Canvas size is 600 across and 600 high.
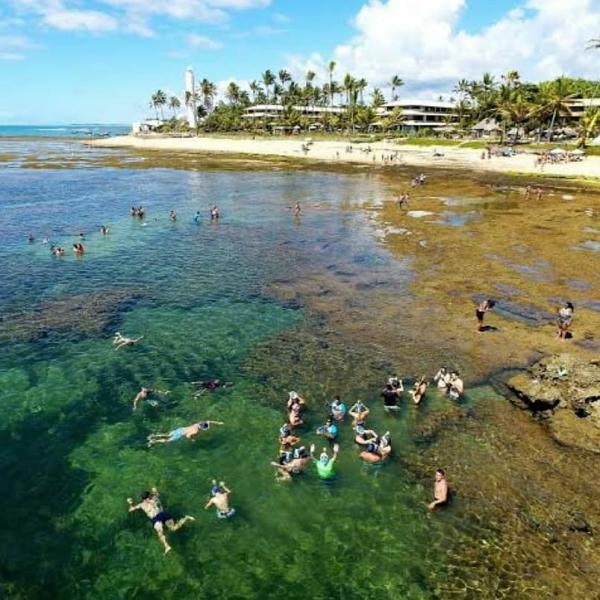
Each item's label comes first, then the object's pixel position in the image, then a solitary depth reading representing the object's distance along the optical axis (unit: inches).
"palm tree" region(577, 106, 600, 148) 3731.8
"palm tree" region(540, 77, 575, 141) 4092.0
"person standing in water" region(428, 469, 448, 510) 635.5
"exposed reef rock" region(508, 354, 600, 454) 759.7
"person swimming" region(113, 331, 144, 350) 1040.8
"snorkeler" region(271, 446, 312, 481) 694.5
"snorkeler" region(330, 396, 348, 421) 799.1
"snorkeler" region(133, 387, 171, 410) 841.7
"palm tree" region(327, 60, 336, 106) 6678.2
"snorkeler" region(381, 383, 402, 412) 820.0
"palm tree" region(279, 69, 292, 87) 7600.9
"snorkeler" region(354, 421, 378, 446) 746.2
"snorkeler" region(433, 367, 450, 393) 864.3
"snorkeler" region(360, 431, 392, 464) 717.3
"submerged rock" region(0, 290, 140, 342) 1096.9
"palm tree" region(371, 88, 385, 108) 6373.0
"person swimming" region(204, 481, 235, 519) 625.0
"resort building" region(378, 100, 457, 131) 6323.8
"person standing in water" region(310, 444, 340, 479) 689.0
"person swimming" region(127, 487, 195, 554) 601.0
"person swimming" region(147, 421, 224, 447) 757.9
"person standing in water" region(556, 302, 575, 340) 1047.0
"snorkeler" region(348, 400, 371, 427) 783.7
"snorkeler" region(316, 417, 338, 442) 753.6
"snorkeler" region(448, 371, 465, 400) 852.0
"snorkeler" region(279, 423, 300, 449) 737.6
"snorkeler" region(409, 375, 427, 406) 837.8
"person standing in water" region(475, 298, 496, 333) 1068.5
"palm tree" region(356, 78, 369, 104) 6437.0
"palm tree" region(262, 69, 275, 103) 7559.1
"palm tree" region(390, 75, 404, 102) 6830.7
